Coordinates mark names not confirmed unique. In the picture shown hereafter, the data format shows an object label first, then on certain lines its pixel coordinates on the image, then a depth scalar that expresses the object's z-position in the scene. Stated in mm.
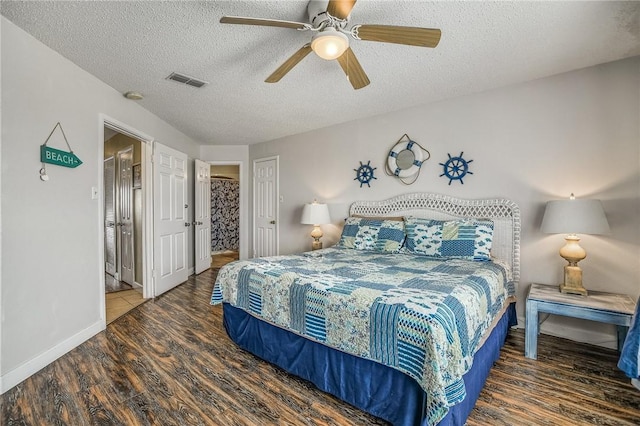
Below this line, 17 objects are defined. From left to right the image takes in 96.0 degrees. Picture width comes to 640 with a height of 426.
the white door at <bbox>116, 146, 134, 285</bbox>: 4195
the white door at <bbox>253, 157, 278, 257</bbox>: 5086
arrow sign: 2154
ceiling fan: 1536
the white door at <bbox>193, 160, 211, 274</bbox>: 5020
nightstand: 2021
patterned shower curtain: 7316
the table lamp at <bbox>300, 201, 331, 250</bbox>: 3977
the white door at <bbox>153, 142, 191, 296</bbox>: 3764
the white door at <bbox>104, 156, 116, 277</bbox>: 4590
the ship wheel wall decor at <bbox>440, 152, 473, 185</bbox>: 3125
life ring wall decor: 3404
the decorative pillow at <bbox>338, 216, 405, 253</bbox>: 3092
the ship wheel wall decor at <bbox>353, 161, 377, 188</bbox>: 3867
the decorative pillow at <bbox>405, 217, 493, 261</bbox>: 2631
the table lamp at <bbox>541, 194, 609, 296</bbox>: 2209
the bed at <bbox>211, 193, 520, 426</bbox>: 1362
